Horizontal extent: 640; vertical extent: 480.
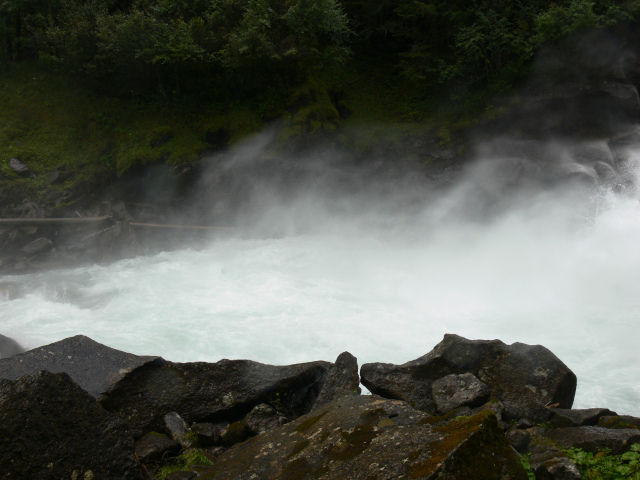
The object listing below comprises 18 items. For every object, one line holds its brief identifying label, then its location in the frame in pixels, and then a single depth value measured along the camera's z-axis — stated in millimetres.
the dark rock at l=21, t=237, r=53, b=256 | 15180
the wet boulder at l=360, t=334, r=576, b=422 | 5953
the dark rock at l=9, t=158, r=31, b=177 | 17203
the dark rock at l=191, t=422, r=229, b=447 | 5176
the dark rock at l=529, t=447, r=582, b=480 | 3584
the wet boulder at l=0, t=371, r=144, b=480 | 3711
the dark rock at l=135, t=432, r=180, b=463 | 4762
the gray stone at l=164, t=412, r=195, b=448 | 5031
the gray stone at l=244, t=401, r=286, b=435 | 5344
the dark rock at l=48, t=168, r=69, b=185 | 17312
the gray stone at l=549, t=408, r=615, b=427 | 5297
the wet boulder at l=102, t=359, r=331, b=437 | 5414
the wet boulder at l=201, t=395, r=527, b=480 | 3055
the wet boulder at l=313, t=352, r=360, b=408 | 5875
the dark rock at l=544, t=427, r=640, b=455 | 4336
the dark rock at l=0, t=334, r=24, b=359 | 8217
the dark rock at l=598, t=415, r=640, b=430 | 5164
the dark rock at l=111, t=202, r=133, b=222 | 16630
